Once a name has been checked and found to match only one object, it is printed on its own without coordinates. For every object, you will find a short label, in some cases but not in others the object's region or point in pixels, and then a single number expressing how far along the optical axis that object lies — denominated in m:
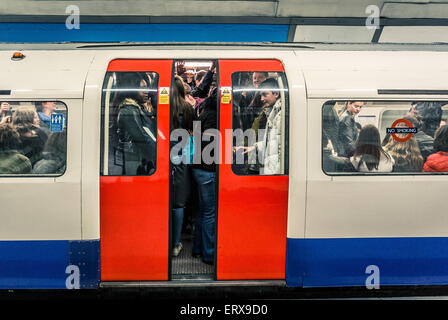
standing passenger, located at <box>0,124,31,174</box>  3.57
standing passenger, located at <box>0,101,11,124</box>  3.59
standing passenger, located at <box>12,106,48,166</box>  3.60
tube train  3.52
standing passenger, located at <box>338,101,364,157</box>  3.67
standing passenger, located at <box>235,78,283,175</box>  3.65
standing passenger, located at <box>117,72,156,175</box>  3.63
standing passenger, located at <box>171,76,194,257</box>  3.88
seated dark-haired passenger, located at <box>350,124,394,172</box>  3.66
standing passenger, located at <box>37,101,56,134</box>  3.60
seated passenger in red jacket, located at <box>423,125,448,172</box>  3.68
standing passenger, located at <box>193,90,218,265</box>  3.93
